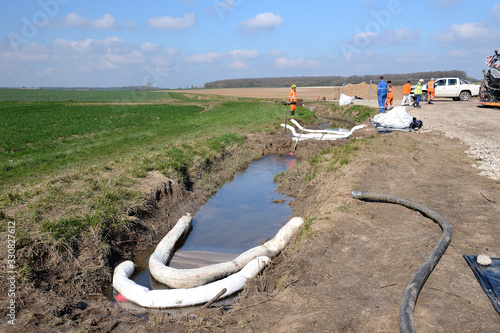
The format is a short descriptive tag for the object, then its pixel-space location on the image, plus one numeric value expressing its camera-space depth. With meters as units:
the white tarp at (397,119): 16.30
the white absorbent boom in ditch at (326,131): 19.61
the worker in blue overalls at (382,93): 20.77
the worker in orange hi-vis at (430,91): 26.00
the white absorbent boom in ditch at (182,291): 5.64
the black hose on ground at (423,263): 3.92
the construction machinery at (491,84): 20.72
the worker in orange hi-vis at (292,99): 24.18
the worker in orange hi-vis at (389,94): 22.12
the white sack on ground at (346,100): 32.59
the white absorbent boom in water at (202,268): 6.22
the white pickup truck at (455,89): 29.03
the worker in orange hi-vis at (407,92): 24.20
